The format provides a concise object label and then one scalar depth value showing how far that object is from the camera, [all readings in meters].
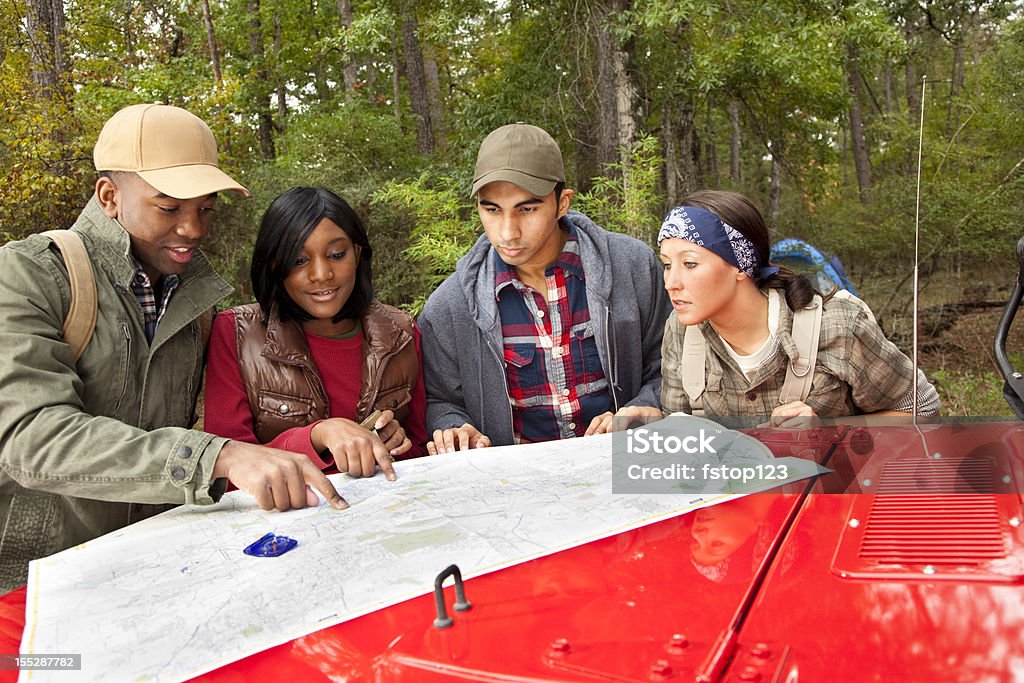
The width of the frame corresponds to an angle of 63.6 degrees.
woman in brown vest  2.87
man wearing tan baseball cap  2.05
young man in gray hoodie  3.25
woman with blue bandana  2.59
